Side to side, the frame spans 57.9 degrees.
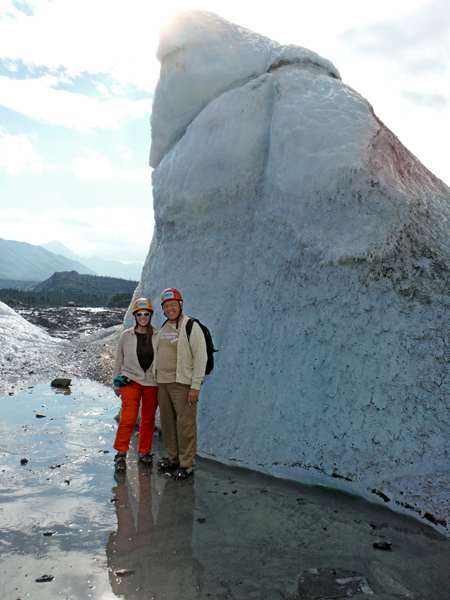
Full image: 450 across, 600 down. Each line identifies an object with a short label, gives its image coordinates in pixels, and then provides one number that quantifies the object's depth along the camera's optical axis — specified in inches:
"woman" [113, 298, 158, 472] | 168.2
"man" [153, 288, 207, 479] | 157.0
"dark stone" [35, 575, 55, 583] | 97.2
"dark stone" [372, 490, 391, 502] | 136.1
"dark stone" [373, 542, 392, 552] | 113.0
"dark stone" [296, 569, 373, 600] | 94.5
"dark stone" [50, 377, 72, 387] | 305.7
